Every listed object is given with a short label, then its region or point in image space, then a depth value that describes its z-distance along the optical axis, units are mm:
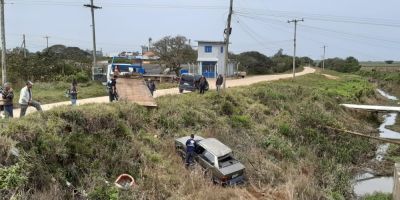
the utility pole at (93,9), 42250
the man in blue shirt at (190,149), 19078
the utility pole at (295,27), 55881
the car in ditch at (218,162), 18297
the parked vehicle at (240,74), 60453
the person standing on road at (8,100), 17812
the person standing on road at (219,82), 32488
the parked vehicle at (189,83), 32906
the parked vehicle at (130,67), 32381
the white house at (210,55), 57719
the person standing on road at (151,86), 27284
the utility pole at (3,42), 23969
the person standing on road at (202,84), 29938
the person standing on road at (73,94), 21828
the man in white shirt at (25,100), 18156
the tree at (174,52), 57031
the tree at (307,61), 137050
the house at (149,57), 54231
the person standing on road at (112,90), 23562
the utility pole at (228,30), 32312
